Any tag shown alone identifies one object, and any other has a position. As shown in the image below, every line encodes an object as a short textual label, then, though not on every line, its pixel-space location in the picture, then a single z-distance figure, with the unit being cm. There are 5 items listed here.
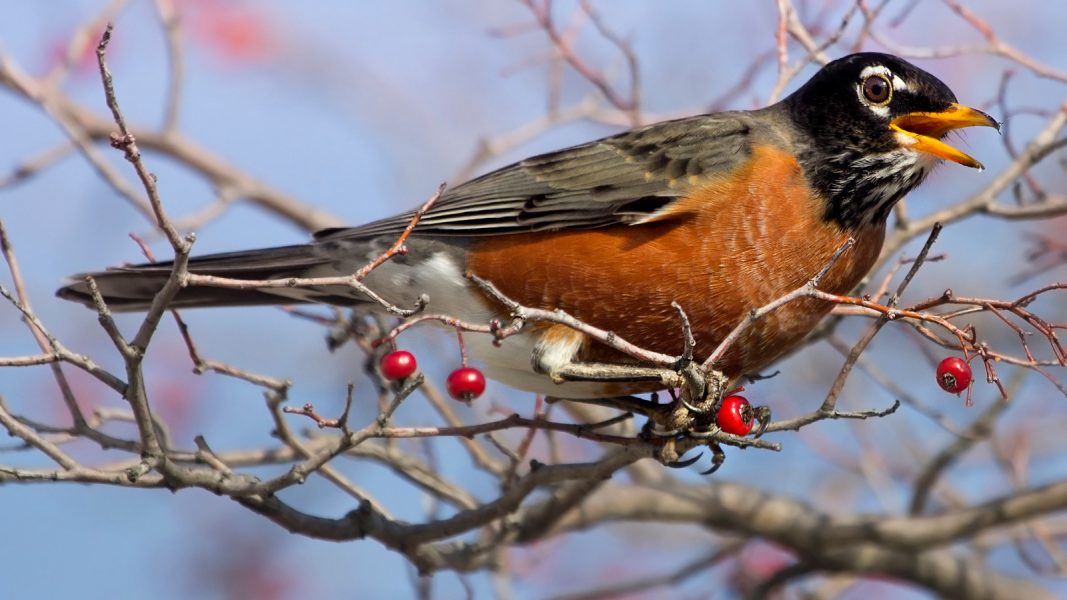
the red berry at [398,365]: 614
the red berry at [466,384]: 610
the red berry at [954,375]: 564
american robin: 683
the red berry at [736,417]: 583
